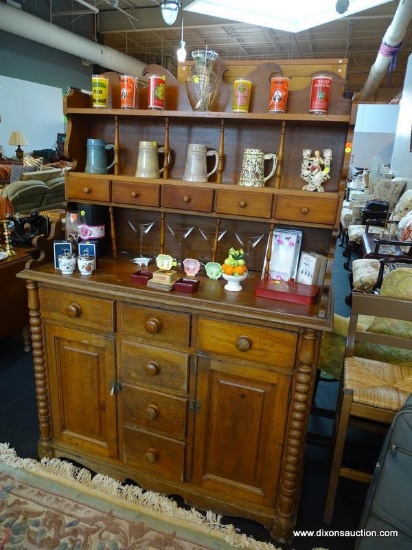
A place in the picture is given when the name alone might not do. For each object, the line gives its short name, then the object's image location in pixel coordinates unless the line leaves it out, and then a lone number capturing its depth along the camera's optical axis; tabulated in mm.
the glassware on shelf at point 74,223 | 1766
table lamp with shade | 7141
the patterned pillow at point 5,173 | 5902
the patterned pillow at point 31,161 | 6704
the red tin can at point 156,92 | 1561
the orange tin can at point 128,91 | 1601
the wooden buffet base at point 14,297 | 2485
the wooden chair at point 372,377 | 1448
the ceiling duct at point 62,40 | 5527
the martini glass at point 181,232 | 1806
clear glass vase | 1518
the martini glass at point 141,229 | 1850
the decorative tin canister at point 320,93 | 1379
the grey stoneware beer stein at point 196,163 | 1607
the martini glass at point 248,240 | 1729
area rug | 1502
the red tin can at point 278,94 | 1436
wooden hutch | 1409
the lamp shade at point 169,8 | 3674
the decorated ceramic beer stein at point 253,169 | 1550
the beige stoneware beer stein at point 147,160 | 1667
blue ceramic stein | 1709
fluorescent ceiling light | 2729
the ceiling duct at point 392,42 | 4364
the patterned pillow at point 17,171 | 5586
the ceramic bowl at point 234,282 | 1525
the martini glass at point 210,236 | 1801
